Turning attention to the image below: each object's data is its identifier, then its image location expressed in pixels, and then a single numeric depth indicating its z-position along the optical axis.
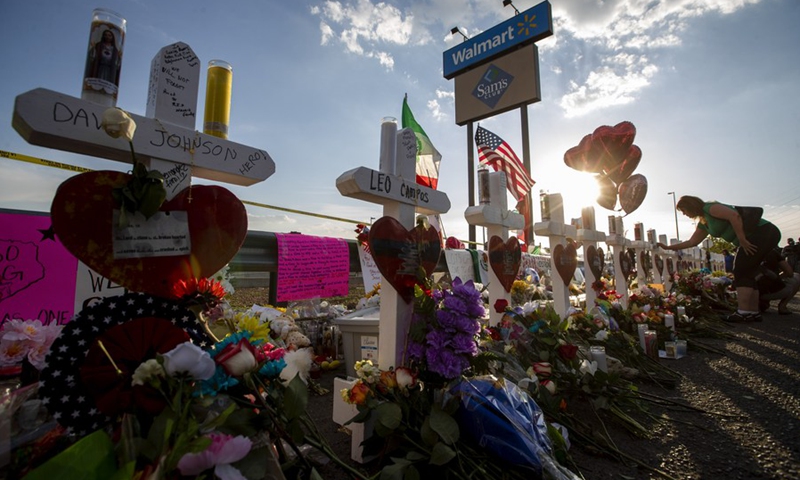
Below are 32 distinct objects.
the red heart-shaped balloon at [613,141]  5.57
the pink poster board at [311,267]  3.24
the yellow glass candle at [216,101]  1.46
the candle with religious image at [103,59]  1.15
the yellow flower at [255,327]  1.17
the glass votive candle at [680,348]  3.26
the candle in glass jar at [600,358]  2.17
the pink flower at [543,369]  1.91
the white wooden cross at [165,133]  1.04
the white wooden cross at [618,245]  4.95
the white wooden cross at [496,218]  2.84
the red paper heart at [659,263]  6.89
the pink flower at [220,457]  0.63
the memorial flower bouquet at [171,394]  0.66
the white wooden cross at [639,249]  5.78
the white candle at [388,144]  1.81
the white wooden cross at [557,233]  3.58
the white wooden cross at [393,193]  1.63
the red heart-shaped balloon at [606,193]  5.88
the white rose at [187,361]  0.74
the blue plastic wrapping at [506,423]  1.21
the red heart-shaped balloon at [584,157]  5.85
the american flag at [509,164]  6.72
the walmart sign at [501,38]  11.88
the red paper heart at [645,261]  5.98
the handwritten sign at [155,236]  1.10
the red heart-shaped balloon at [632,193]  5.74
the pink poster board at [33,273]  1.74
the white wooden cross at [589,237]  4.25
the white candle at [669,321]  3.61
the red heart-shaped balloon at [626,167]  5.83
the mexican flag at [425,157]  4.93
